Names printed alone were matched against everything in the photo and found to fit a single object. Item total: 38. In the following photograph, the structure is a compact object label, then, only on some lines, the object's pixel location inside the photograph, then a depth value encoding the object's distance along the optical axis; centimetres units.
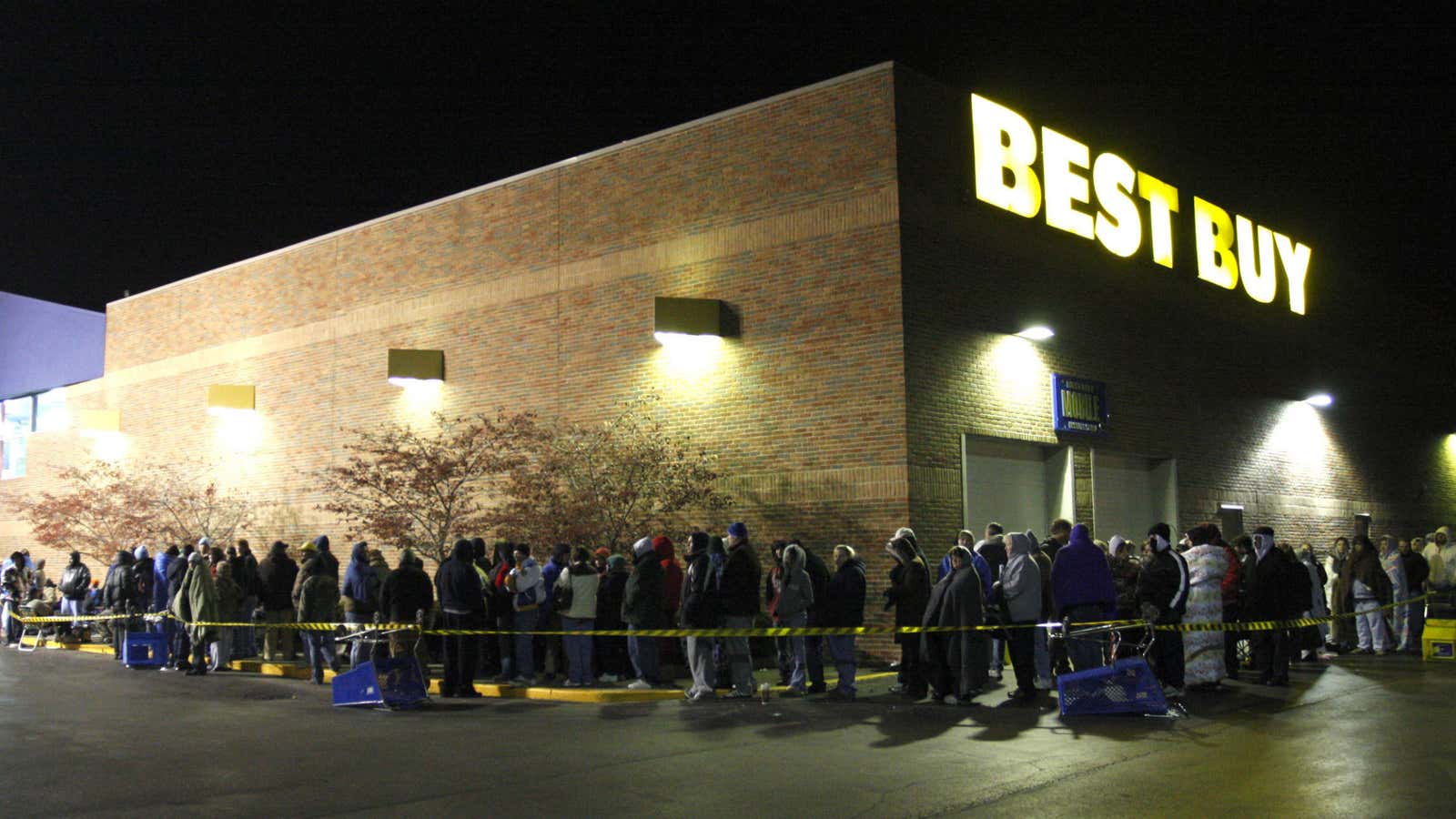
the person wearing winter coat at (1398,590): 1991
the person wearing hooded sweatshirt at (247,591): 1979
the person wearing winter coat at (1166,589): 1320
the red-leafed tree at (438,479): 2211
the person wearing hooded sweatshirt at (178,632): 1928
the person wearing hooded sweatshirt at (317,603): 1731
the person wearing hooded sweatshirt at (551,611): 1633
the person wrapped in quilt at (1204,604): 1402
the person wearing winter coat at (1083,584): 1309
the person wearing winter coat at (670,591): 1630
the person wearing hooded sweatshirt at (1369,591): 1973
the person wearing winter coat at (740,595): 1415
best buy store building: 1888
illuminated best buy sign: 2056
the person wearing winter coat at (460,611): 1527
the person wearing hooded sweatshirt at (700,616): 1420
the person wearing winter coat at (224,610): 1898
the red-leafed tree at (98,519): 2912
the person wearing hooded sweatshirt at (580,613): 1551
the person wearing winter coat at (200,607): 1866
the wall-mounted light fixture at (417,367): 2433
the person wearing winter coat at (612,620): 1595
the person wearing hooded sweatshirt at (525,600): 1588
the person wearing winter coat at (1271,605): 1492
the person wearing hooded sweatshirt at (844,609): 1421
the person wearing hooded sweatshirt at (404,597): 1476
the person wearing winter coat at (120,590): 2072
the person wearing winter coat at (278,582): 1916
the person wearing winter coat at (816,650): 1480
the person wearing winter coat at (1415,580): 1980
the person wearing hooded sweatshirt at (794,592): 1454
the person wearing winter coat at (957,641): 1346
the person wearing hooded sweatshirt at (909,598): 1420
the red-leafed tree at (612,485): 2023
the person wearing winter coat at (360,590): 1659
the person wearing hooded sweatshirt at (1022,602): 1360
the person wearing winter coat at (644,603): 1506
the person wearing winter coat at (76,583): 2406
